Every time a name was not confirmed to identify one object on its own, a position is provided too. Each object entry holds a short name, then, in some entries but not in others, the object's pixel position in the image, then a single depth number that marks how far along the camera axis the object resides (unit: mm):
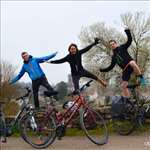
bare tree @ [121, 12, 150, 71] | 36344
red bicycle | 8484
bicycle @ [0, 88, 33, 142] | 8979
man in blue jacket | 9413
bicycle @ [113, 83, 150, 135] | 9406
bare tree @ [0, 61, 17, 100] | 38344
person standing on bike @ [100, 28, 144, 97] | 9477
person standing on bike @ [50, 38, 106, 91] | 9344
